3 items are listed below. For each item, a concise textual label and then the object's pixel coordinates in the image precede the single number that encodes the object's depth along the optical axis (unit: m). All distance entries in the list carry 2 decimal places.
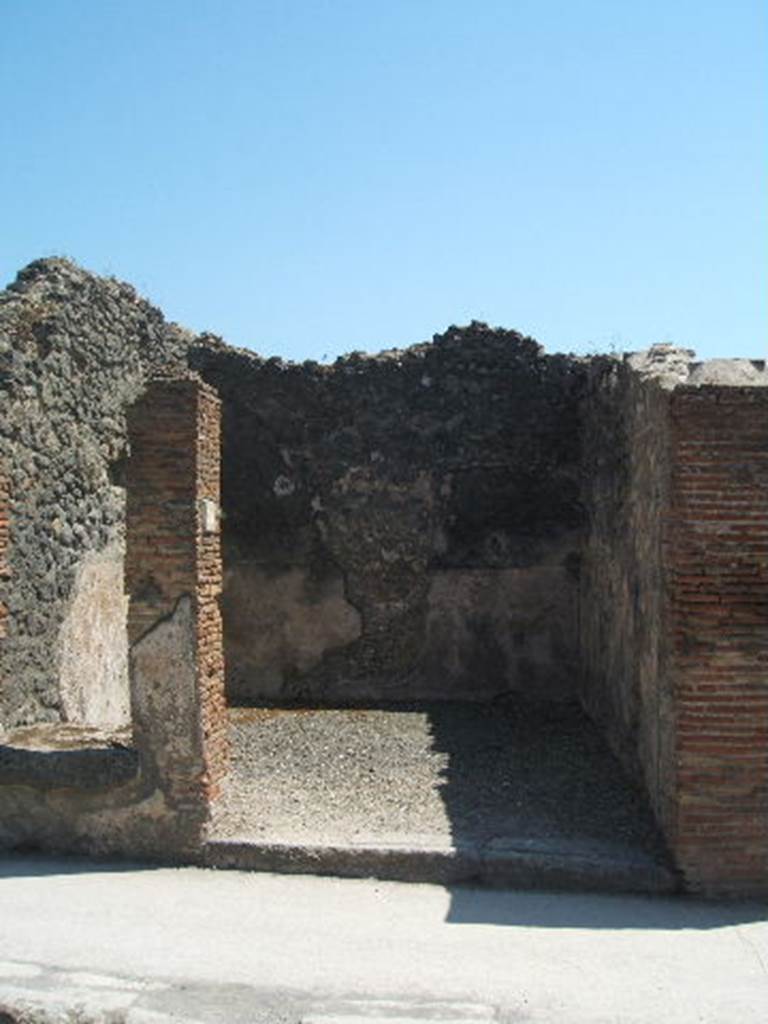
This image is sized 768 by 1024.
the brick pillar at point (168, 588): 5.85
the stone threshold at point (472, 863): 5.45
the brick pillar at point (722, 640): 5.36
